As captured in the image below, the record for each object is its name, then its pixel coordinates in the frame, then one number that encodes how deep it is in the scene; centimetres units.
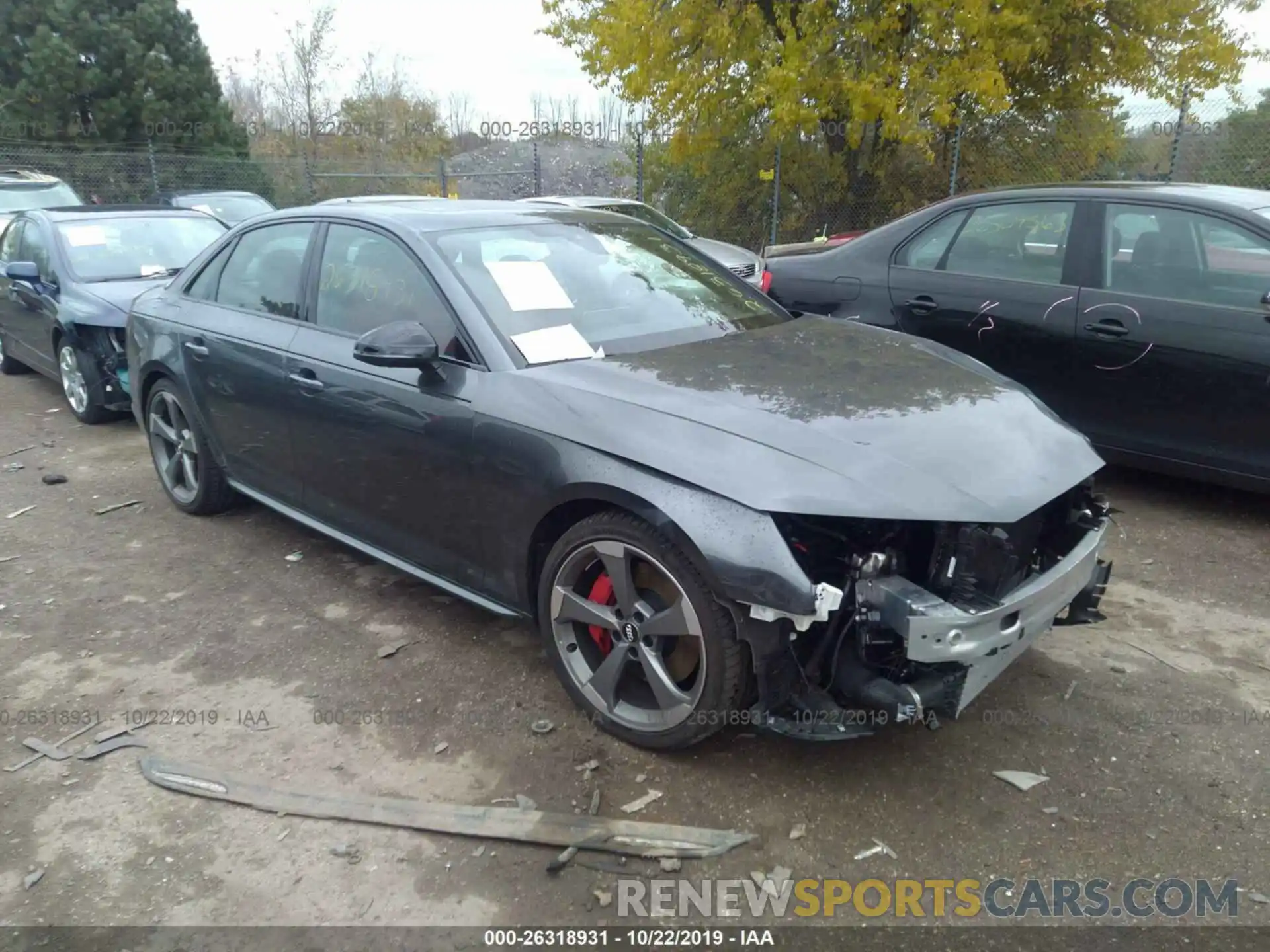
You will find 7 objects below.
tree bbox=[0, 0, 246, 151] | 1975
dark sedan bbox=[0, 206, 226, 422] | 662
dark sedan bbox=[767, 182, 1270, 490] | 438
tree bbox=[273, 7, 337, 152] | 2964
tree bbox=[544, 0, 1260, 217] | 1174
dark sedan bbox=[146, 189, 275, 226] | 1325
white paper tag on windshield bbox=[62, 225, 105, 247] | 712
